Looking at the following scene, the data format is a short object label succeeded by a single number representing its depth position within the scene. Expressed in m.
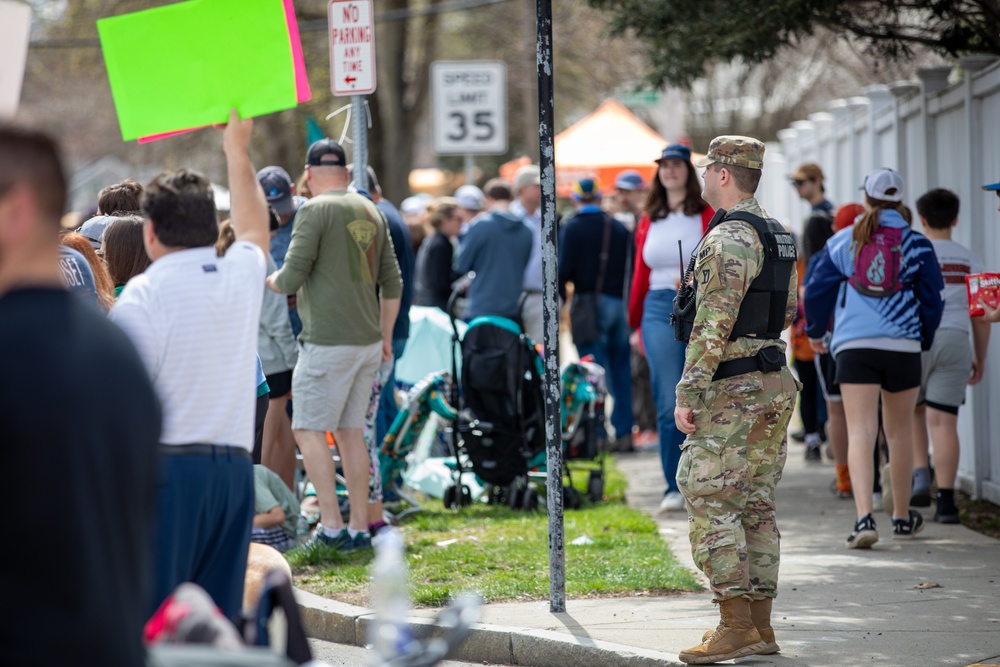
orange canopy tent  36.87
